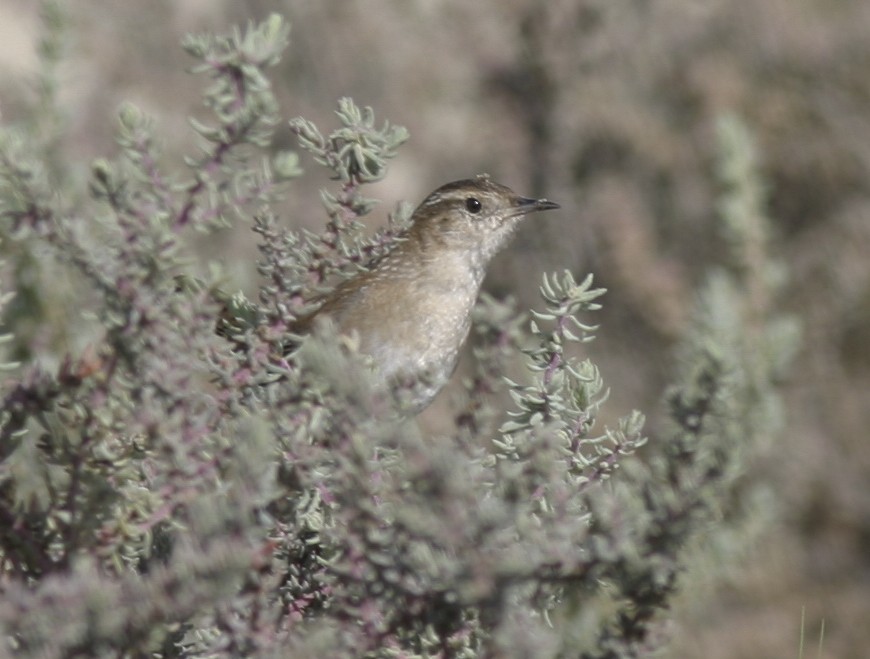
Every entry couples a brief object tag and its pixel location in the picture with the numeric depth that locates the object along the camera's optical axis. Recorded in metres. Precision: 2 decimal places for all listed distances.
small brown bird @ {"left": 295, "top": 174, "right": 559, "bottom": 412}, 3.62
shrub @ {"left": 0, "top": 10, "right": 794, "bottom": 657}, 2.69
